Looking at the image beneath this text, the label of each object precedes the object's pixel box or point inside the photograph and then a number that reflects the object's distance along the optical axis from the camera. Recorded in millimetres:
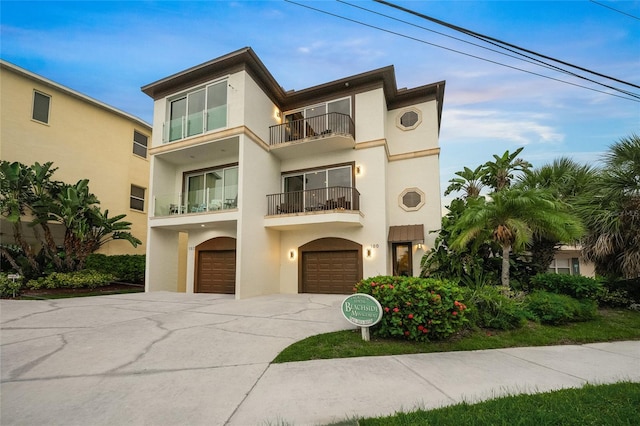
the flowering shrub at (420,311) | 5391
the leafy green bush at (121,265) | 14727
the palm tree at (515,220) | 7816
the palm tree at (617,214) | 8312
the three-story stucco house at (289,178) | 12664
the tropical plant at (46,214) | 12812
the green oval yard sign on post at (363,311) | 5469
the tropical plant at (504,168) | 11914
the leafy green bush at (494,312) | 6367
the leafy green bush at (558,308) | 6758
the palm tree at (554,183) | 9820
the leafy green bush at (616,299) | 8781
